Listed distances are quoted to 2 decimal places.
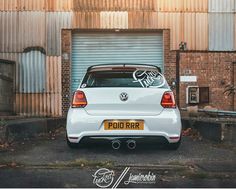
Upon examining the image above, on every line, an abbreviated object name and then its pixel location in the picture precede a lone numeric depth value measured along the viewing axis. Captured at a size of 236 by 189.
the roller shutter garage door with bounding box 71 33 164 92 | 10.95
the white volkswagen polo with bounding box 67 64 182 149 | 4.30
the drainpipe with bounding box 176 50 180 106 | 10.79
